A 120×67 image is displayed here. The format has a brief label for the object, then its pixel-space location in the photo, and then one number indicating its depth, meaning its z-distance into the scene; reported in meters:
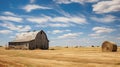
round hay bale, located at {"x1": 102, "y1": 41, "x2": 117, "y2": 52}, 15.41
